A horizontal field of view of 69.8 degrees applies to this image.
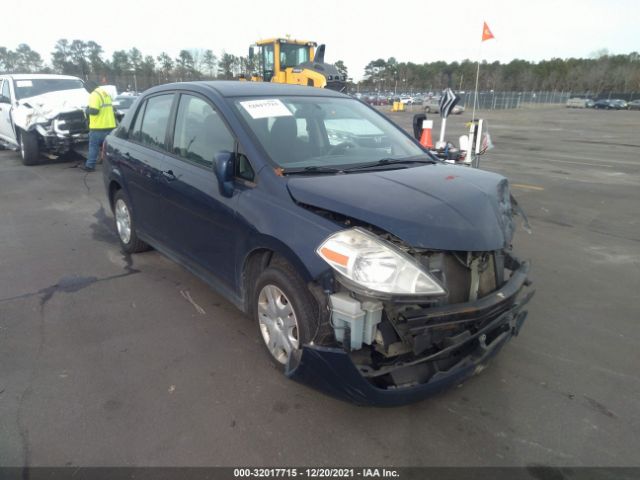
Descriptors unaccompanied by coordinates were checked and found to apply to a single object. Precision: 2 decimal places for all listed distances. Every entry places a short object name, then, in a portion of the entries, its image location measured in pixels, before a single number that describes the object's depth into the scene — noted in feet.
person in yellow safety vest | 31.14
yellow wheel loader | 51.83
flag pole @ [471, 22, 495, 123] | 31.71
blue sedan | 7.71
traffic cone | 30.04
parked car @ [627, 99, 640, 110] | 198.91
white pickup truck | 34.76
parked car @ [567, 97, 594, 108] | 207.00
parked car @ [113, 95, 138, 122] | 58.49
